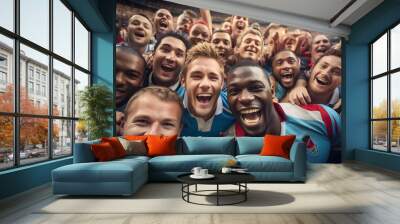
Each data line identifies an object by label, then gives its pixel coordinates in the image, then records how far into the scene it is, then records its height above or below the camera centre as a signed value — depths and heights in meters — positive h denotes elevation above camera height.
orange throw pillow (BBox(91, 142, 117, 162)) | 5.37 -0.57
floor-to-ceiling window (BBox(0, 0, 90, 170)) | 4.73 +0.54
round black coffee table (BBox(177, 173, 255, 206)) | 4.24 -0.80
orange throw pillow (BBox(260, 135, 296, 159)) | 6.07 -0.56
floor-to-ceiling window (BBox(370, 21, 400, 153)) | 7.68 +0.51
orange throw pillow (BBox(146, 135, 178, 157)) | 6.36 -0.56
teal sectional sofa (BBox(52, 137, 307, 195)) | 4.60 -0.77
